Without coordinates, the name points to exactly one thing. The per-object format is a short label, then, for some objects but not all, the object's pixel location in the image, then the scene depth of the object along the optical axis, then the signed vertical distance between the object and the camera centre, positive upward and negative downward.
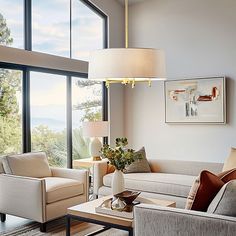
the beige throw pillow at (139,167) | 4.95 -0.64
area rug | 3.83 -1.22
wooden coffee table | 2.96 -0.84
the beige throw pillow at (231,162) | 4.07 -0.48
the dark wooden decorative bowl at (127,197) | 3.21 -0.69
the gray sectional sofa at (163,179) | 4.22 -0.73
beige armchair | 3.92 -0.78
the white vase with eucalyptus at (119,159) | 3.45 -0.37
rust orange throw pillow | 2.36 -0.48
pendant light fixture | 3.18 +0.54
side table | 5.31 -0.62
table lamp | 5.28 -0.10
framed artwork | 5.76 +0.36
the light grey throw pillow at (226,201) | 2.12 -0.49
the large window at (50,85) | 4.83 +0.60
